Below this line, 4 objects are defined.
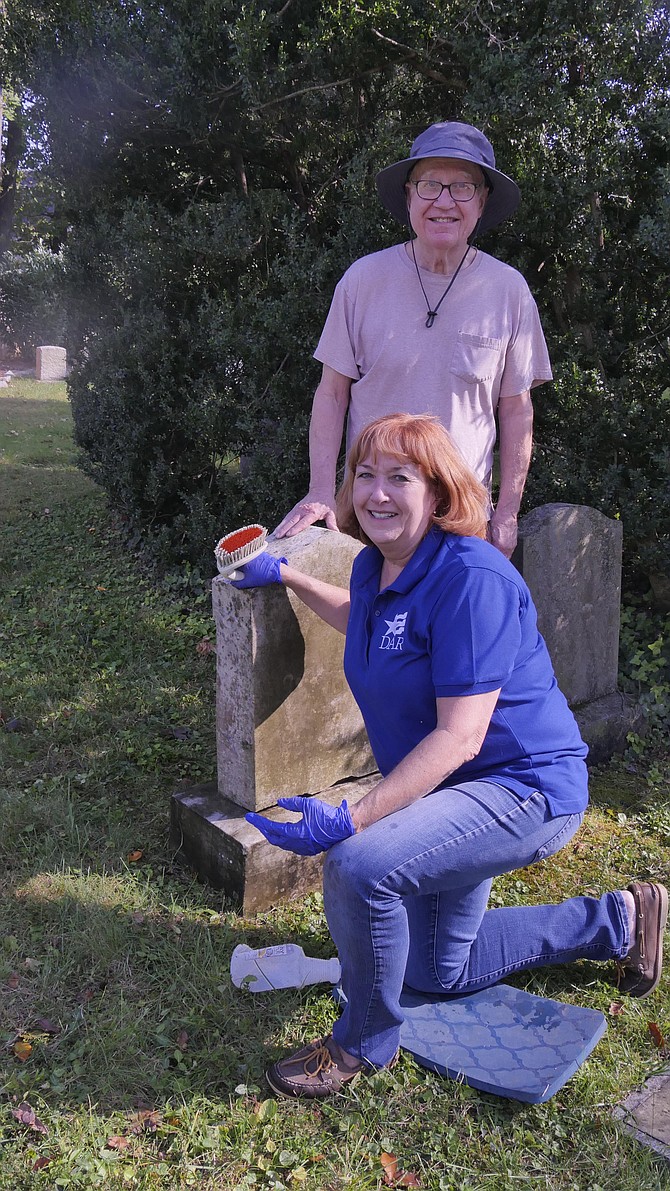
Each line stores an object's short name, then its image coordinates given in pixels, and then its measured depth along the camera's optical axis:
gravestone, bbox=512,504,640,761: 4.07
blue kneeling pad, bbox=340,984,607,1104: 2.49
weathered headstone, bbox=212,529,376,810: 3.14
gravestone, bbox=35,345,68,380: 16.56
